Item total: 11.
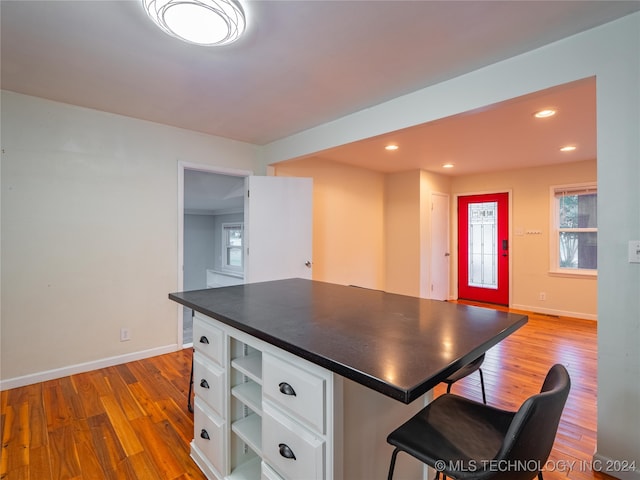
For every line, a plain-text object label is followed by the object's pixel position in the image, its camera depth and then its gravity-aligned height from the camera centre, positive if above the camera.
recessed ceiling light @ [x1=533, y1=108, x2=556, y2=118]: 2.72 +1.14
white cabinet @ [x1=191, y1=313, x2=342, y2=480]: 0.99 -0.68
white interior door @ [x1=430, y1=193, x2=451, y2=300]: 5.51 -0.12
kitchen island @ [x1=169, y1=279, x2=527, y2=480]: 0.96 -0.46
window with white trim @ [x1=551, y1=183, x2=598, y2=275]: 4.57 +0.17
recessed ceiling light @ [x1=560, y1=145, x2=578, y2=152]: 3.83 +1.16
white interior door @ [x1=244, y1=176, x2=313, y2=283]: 3.63 +0.15
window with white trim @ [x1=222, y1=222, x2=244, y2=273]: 6.63 -0.15
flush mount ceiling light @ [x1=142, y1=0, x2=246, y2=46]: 1.49 +1.13
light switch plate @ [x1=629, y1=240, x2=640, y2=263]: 1.50 -0.05
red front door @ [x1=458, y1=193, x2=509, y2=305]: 5.39 -0.14
